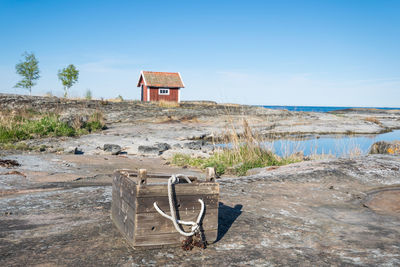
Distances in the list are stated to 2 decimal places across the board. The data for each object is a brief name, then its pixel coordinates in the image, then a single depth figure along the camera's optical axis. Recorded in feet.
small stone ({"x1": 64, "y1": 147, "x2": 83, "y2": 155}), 29.86
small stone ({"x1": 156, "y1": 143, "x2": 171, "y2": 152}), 34.83
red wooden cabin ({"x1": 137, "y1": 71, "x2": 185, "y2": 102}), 109.70
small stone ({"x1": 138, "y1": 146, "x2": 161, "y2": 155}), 33.37
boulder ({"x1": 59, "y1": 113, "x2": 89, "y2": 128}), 42.78
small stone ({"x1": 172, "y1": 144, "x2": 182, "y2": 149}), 36.62
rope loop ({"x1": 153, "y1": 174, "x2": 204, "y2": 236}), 8.06
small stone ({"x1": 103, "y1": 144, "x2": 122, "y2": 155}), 31.78
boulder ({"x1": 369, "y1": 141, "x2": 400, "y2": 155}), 29.97
